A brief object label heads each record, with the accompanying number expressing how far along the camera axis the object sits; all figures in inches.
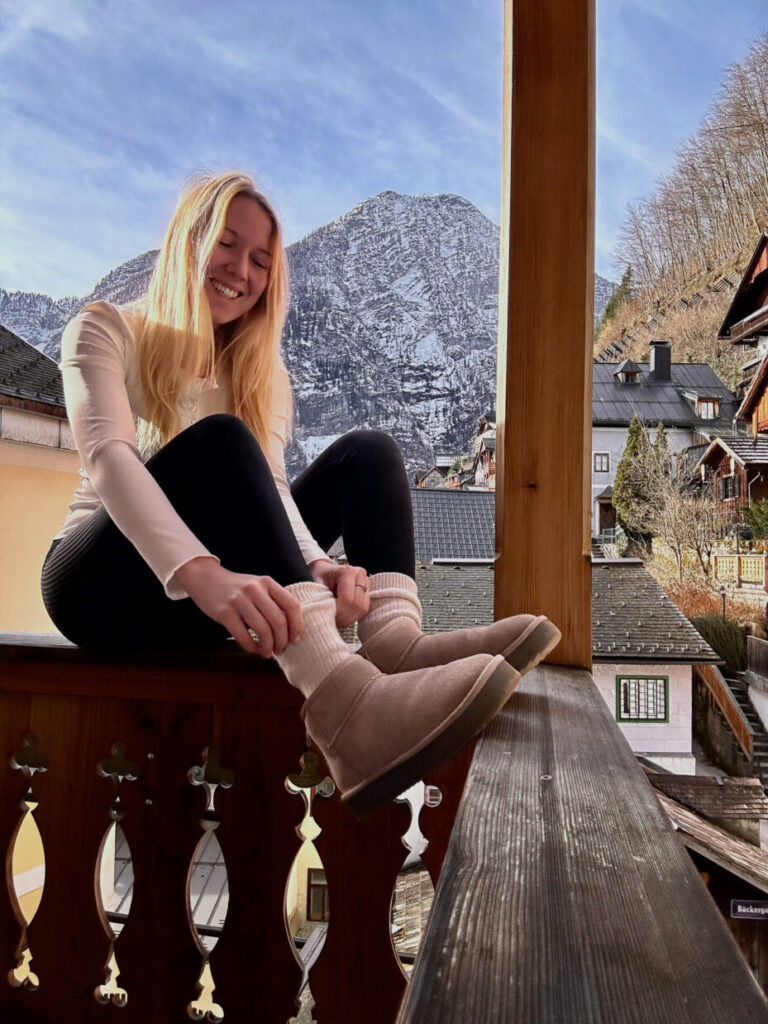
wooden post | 50.5
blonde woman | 29.3
